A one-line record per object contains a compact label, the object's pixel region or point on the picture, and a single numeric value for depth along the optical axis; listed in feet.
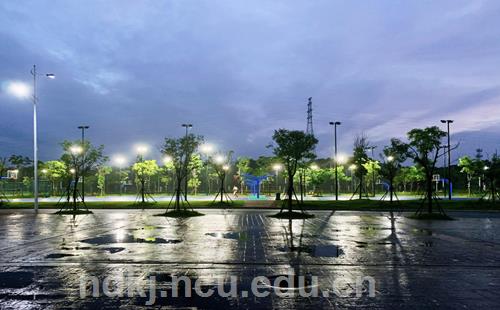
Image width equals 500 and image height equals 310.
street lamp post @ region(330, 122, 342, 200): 145.22
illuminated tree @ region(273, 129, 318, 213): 80.18
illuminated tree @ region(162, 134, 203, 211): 92.38
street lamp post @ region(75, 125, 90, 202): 101.98
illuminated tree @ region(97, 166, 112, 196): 220.23
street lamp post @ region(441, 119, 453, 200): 146.94
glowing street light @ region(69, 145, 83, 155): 104.01
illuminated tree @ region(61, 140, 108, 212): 101.71
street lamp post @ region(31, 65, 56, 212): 94.99
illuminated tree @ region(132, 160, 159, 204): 210.32
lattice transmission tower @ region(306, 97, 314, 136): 236.63
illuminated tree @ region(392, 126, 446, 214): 82.33
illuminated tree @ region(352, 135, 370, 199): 141.18
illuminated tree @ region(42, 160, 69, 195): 197.88
